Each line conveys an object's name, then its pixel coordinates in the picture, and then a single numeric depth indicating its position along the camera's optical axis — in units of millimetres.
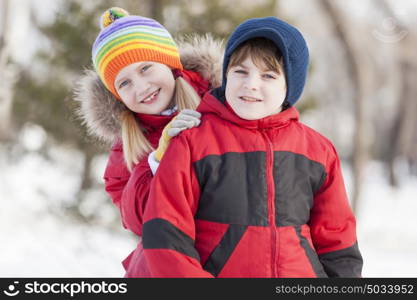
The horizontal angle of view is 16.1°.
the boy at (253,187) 3193
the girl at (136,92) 3440
